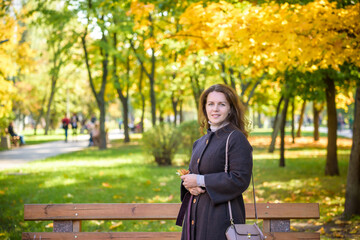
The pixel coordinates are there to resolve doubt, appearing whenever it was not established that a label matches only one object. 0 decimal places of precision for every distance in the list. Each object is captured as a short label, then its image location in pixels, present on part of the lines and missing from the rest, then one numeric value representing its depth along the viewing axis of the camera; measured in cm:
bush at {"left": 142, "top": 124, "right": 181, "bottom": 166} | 1409
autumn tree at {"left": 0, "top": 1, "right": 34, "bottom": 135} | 1100
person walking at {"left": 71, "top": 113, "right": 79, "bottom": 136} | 2937
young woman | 290
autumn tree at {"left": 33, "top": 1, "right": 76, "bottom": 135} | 1820
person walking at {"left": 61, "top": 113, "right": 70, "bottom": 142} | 2837
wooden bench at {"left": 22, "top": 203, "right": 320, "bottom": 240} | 379
